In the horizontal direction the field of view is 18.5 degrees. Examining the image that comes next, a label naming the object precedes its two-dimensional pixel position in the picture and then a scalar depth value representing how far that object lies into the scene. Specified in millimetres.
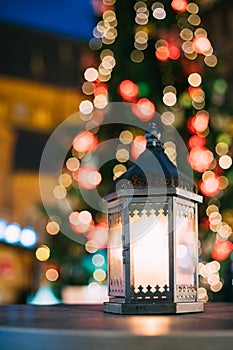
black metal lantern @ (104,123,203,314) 1588
